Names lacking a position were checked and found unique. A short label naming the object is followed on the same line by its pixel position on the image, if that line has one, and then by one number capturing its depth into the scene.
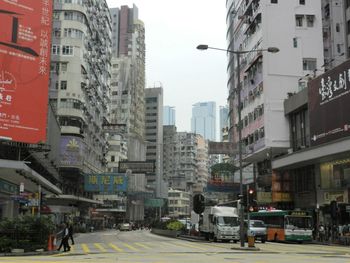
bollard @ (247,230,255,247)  29.02
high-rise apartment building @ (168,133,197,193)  190.38
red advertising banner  39.06
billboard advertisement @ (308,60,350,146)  44.69
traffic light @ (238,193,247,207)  29.42
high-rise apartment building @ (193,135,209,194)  155.75
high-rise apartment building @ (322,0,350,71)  63.88
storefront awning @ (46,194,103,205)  72.86
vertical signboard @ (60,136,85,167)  70.68
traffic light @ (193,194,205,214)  39.82
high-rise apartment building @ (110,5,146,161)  148.12
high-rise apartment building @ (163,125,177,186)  193.70
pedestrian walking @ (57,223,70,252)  28.58
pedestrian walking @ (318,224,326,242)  45.22
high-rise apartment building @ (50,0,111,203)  72.81
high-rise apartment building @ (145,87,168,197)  186.00
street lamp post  29.36
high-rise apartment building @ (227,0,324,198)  59.91
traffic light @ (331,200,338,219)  36.41
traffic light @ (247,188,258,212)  29.39
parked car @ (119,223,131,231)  95.44
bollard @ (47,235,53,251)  27.44
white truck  40.41
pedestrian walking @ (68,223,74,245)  30.59
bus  42.84
